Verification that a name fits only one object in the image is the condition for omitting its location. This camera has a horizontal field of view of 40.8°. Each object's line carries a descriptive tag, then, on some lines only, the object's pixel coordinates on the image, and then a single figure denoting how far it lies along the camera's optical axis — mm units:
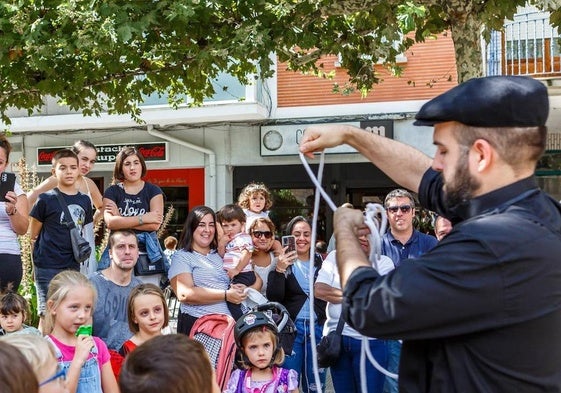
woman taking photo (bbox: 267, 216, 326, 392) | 6098
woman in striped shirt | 5902
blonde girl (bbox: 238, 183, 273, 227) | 7254
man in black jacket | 1920
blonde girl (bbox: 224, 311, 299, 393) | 5098
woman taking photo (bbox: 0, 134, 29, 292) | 5844
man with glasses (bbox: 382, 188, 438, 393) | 6164
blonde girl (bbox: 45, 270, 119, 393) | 4352
